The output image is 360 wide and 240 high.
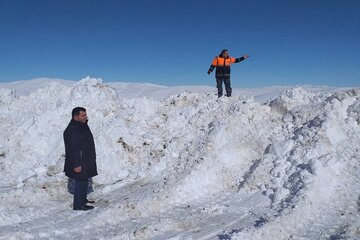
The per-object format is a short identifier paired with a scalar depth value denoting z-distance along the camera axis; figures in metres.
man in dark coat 6.14
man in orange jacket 10.66
